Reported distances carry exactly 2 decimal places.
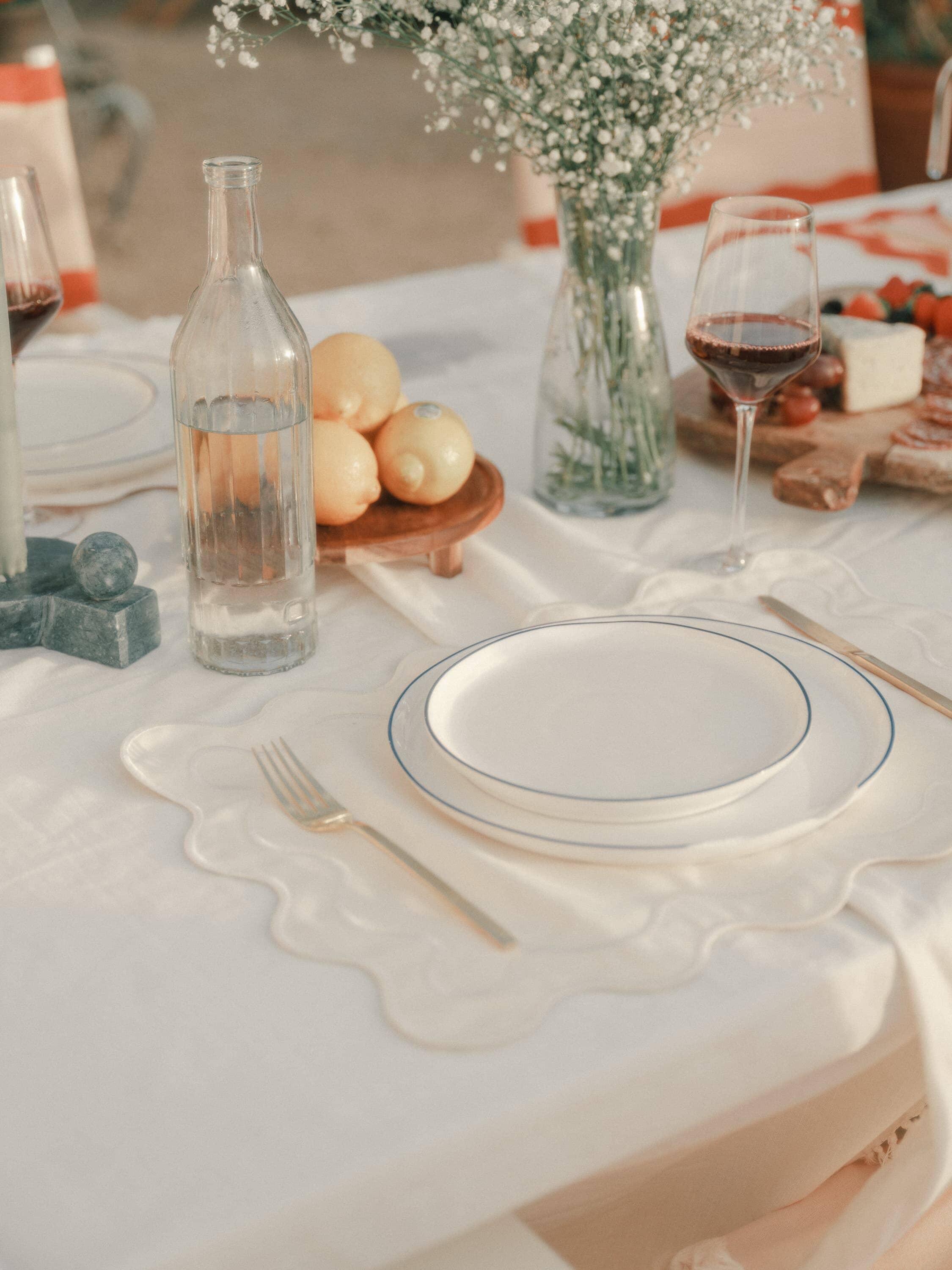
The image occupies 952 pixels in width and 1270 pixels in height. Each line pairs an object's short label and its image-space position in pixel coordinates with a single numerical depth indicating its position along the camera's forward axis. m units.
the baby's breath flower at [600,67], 0.91
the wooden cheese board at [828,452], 1.07
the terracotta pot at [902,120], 3.29
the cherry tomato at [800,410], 1.16
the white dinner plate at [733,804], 0.64
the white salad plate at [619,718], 0.66
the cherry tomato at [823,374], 1.17
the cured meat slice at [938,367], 1.24
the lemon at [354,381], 0.99
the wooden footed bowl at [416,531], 0.94
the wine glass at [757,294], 0.88
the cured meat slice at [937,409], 1.14
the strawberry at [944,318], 1.31
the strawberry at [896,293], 1.35
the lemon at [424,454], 0.97
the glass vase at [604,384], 1.03
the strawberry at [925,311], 1.32
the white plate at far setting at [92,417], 1.11
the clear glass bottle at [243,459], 0.79
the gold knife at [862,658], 0.78
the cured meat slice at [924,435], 1.10
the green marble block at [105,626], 0.86
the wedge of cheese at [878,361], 1.18
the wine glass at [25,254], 1.03
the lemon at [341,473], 0.93
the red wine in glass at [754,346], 0.90
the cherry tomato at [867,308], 1.31
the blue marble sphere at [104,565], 0.86
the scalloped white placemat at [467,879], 0.58
